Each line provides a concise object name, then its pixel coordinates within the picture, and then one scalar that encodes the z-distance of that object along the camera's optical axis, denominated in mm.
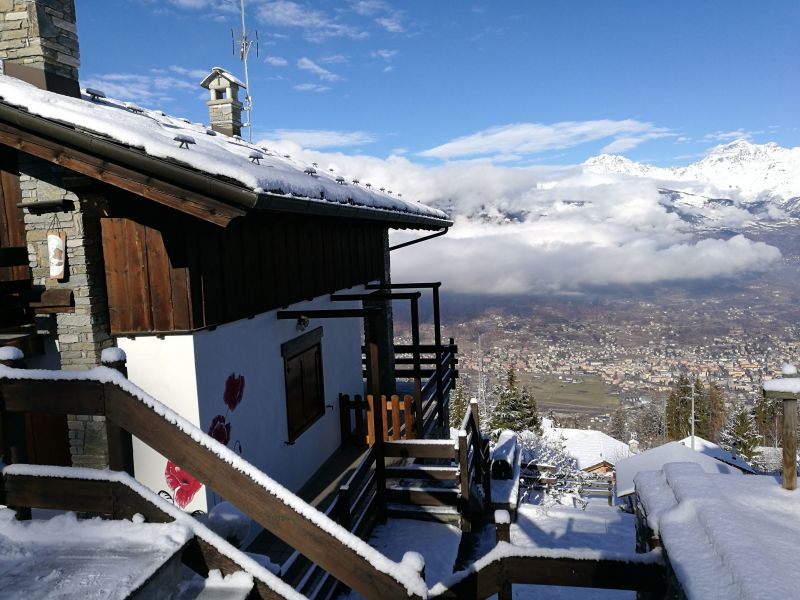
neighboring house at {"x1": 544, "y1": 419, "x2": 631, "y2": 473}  45938
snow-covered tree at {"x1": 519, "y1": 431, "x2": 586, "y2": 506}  19875
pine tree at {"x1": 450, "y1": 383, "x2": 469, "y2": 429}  54938
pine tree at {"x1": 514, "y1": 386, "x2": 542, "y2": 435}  44031
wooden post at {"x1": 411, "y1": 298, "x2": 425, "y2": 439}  9602
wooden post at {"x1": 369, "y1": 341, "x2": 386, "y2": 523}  7398
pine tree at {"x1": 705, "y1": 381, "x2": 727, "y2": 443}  64188
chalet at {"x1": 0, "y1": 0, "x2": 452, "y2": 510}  4594
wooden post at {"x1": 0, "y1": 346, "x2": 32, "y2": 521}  2855
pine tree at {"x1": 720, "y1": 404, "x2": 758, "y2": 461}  44812
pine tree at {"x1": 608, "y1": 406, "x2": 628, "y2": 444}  84881
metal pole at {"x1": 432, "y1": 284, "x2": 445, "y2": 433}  11109
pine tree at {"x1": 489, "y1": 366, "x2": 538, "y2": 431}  43775
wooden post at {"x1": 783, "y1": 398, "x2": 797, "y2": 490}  3925
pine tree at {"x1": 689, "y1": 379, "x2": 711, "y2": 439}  55125
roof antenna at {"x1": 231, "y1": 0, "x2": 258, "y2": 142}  13094
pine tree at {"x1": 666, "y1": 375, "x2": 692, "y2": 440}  57281
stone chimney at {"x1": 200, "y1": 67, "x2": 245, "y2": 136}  11805
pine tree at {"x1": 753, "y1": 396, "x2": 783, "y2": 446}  52562
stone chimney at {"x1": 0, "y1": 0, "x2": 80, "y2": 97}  5586
